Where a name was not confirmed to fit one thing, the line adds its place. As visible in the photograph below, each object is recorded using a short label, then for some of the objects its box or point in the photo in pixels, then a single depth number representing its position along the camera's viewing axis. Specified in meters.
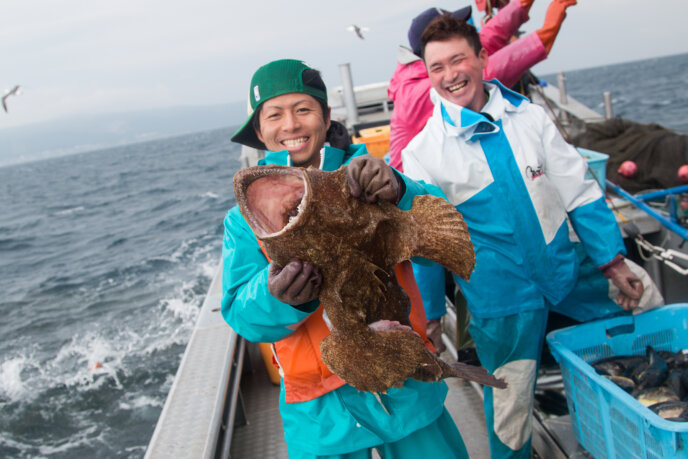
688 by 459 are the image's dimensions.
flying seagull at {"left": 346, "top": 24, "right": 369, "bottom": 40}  10.78
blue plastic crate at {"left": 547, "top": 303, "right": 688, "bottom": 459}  2.13
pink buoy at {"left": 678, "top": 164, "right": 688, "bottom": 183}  5.39
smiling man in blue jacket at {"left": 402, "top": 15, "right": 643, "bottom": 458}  2.61
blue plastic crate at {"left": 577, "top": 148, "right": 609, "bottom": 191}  4.68
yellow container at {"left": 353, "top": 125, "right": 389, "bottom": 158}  6.58
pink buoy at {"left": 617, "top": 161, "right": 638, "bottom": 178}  5.99
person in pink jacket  3.48
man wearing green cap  1.95
